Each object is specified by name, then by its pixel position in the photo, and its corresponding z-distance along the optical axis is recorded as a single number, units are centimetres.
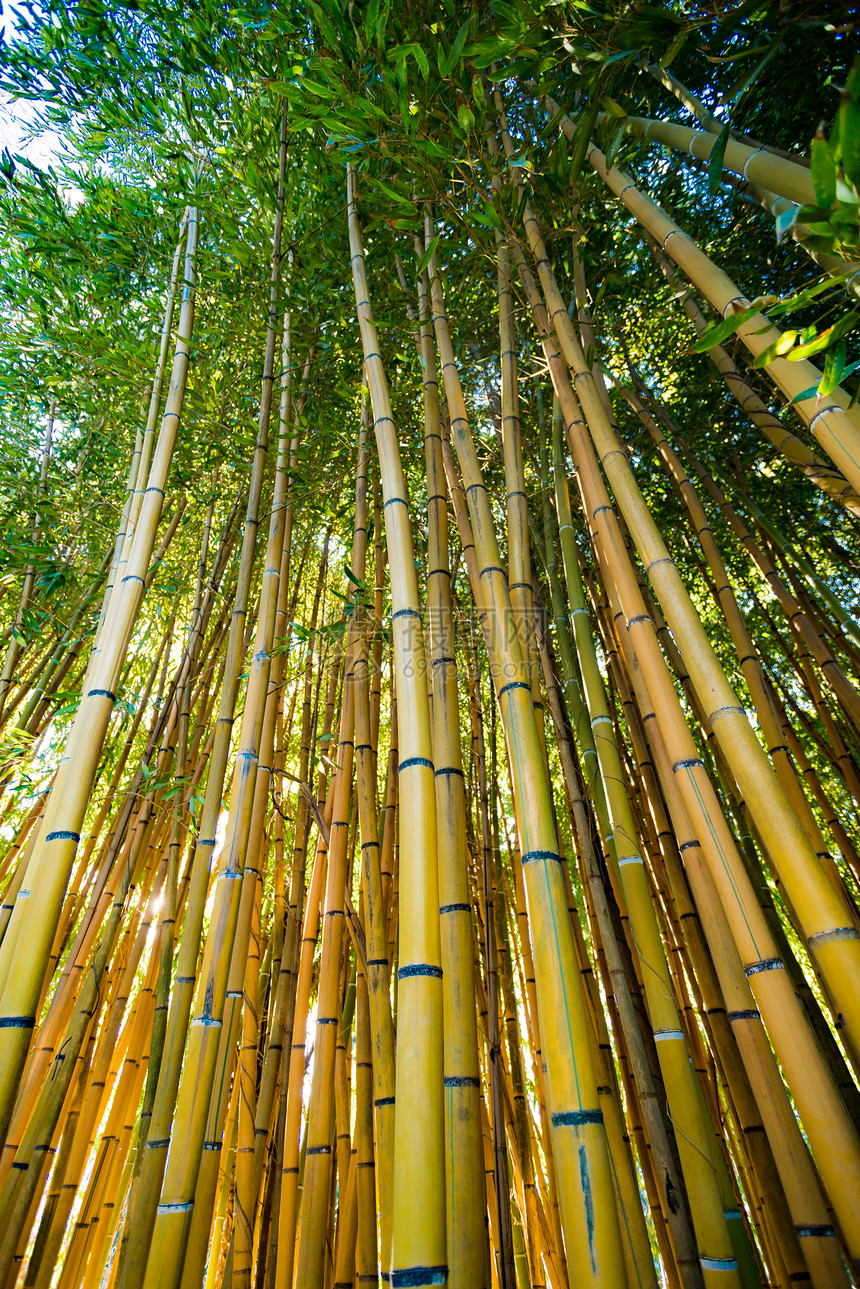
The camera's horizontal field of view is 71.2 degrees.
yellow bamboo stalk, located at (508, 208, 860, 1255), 81
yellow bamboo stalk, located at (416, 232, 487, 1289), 88
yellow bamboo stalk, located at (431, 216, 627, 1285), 76
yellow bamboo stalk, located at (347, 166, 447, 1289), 75
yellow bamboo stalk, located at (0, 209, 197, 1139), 95
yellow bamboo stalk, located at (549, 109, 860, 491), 108
